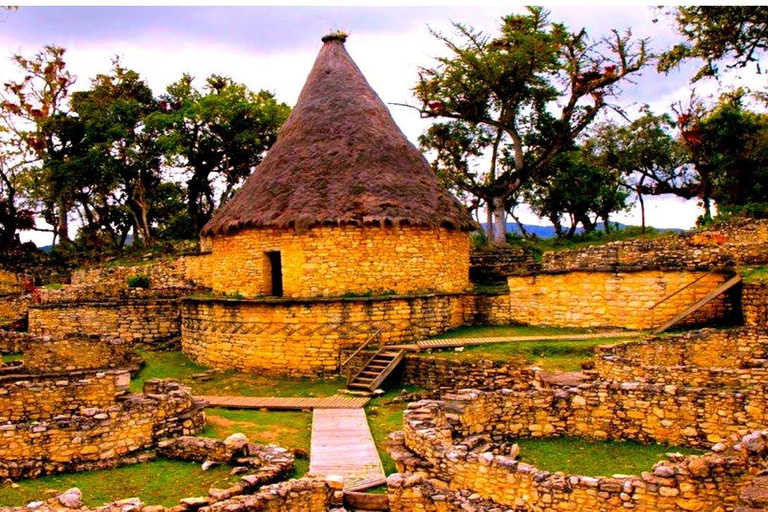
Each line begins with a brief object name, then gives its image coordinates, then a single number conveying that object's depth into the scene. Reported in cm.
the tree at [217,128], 3016
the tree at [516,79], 2545
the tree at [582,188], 3272
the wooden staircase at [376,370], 1458
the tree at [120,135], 3109
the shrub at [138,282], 2505
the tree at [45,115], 3203
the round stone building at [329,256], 1673
